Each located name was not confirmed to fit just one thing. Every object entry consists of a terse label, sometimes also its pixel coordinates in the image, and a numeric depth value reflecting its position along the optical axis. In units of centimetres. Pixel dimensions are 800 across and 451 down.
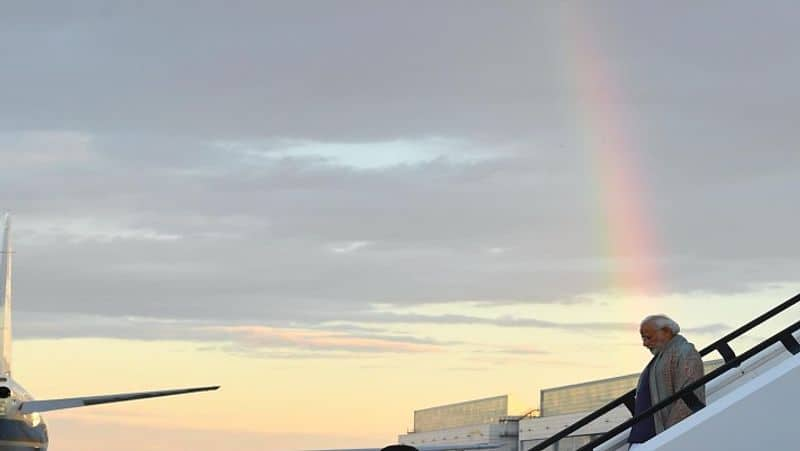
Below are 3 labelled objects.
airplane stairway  1245
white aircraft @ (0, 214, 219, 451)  4661
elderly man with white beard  1318
